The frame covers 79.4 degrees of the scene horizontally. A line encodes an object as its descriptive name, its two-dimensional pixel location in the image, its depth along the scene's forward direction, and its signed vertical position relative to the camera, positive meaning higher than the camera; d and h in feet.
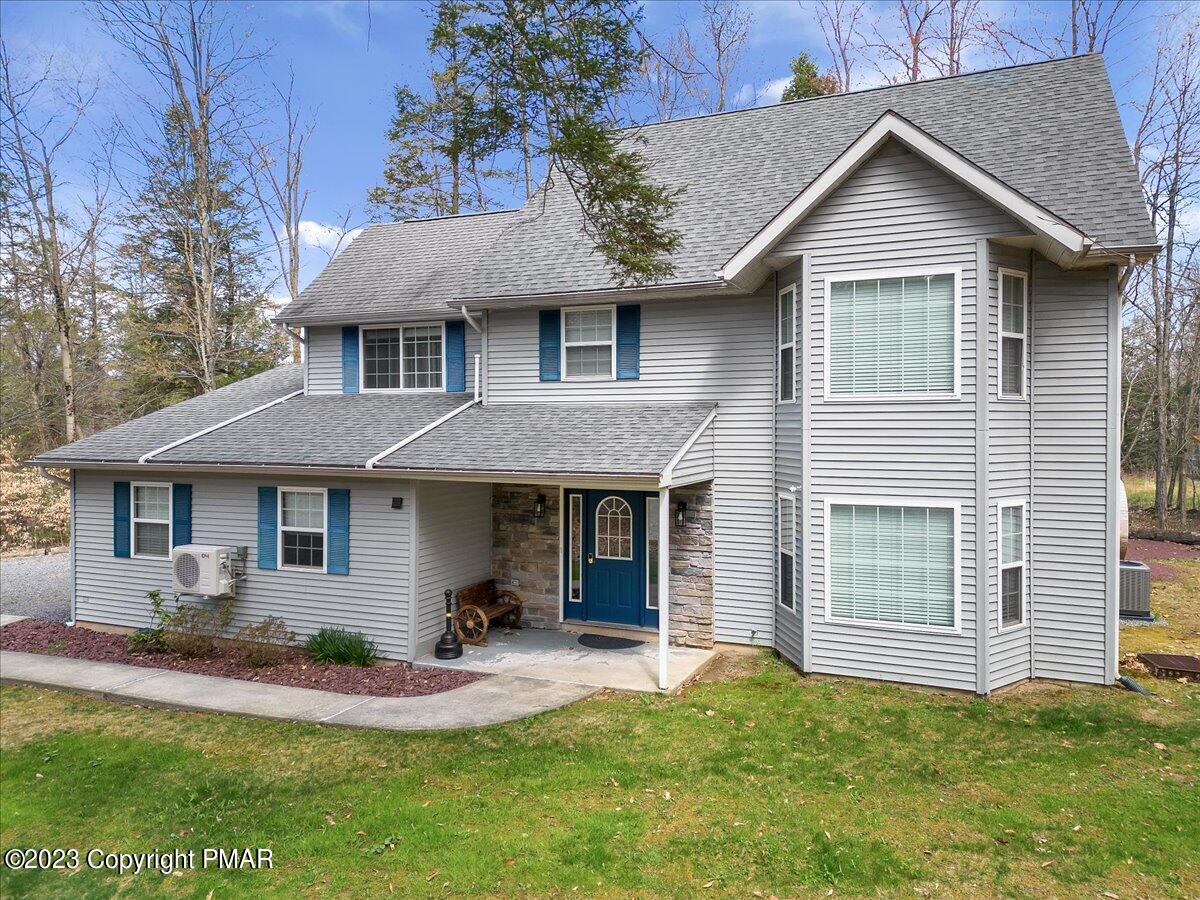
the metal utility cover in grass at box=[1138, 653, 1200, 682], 29.22 -9.08
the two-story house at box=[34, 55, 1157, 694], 27.81 +0.93
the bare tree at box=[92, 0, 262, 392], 61.21 +31.35
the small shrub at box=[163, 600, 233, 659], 34.65 -8.66
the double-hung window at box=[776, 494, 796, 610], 31.30 -4.70
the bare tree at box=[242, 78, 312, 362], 74.33 +28.37
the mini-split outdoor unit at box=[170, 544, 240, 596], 34.35 -5.90
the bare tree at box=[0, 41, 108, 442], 60.49 +23.58
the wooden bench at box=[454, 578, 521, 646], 34.71 -8.14
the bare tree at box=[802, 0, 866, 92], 74.23 +42.70
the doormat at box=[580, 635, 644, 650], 34.35 -9.55
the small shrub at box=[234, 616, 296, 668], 32.84 -9.01
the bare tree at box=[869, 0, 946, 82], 69.72 +39.83
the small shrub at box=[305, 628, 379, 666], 32.09 -9.04
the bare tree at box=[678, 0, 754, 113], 73.31 +41.00
